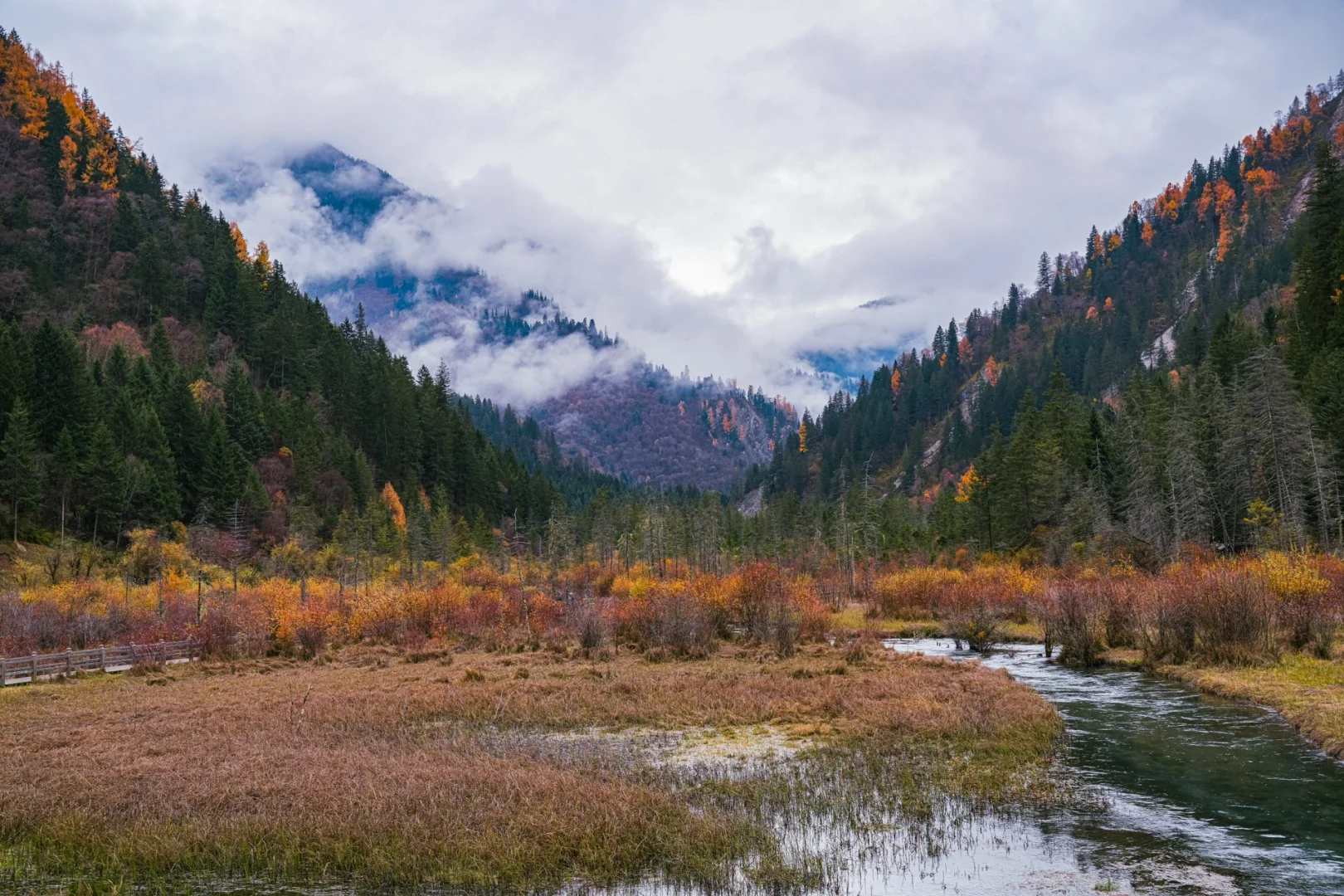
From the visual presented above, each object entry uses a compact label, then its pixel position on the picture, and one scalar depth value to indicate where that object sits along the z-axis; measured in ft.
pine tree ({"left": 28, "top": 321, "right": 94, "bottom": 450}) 272.51
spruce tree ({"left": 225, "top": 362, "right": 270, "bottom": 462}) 354.13
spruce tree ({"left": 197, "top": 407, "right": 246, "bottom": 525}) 297.53
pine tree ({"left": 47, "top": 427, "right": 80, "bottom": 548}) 252.83
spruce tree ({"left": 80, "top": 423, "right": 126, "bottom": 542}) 255.91
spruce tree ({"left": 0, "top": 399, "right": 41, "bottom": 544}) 231.30
